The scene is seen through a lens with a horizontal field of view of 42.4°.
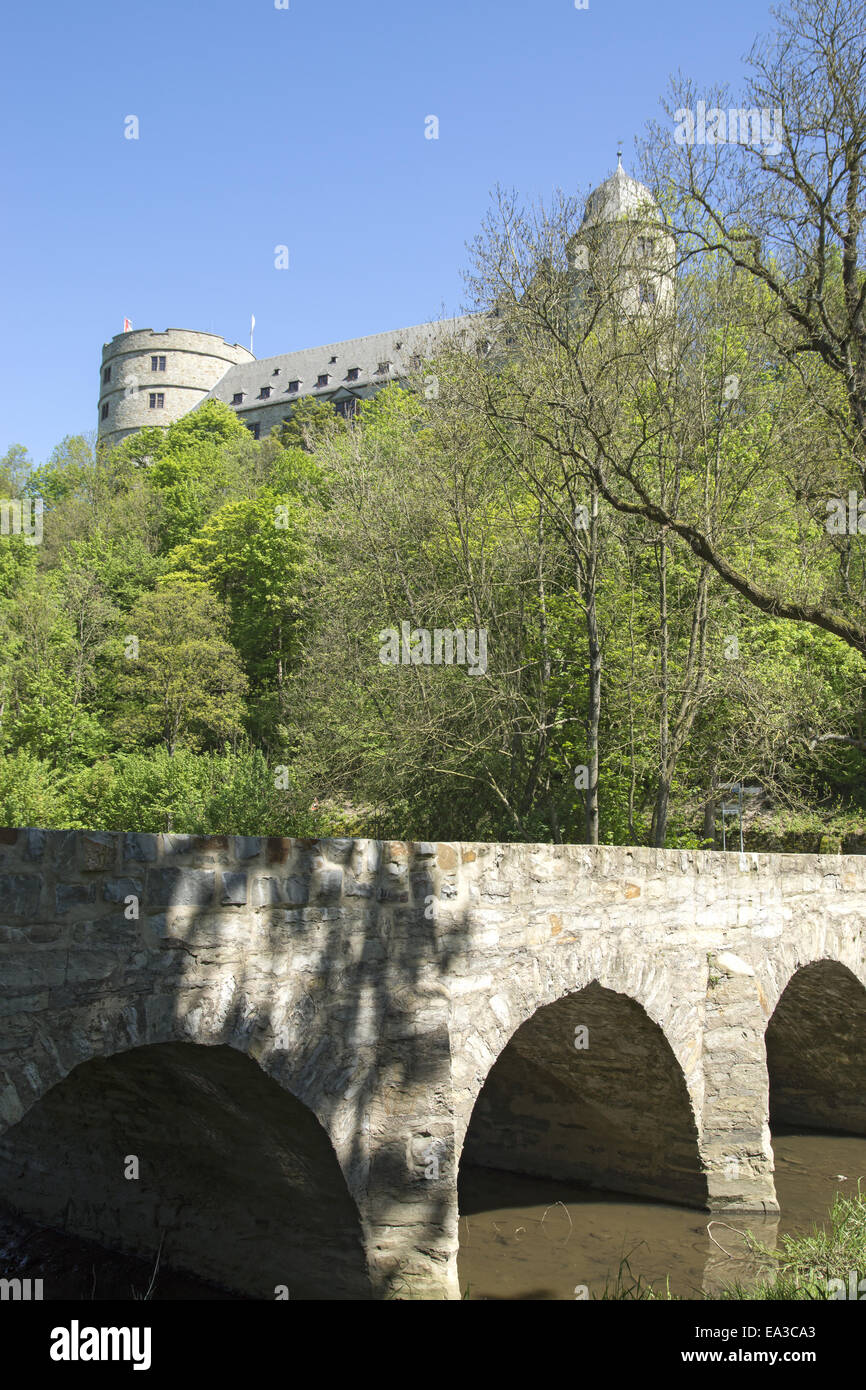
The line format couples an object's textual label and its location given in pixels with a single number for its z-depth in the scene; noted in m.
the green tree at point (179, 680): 30.03
